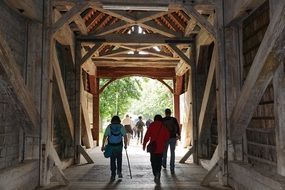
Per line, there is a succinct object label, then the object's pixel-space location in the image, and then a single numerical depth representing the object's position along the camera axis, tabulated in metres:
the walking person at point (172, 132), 7.23
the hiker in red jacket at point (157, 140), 6.07
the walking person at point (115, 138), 6.36
